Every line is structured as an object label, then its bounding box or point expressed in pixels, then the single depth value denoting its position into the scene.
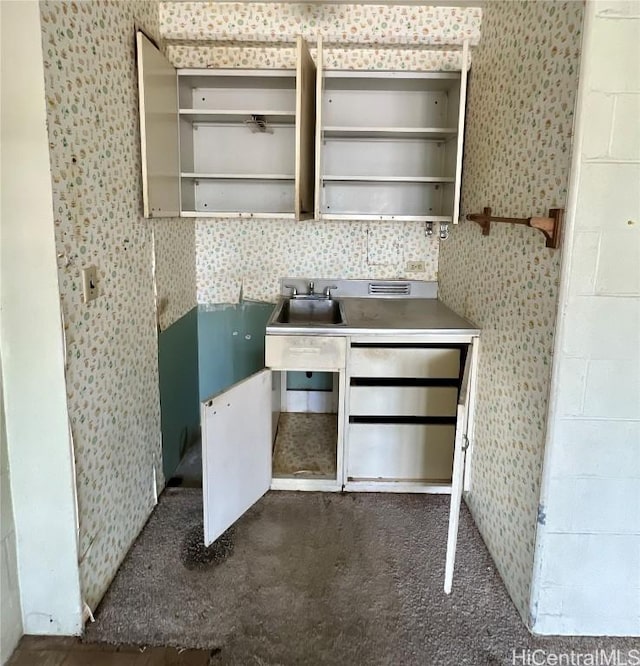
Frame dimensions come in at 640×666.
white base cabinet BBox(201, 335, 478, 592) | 2.33
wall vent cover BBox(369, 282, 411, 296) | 3.20
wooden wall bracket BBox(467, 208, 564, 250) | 1.54
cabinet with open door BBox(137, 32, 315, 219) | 2.29
